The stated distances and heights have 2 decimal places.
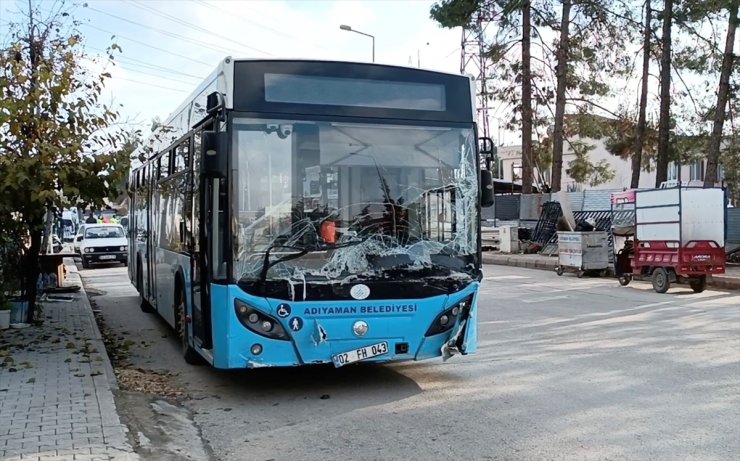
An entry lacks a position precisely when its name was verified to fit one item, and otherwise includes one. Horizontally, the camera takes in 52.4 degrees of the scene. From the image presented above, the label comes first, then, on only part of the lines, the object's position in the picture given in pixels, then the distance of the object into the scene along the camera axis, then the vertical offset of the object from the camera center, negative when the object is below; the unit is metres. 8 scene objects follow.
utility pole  32.66 +7.97
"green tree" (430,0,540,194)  31.50 +8.33
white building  57.83 +4.56
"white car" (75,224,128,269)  28.22 -0.86
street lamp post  33.50 +8.74
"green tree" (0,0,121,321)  9.33 +1.07
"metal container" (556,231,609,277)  20.95 -0.80
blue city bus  6.77 +0.08
